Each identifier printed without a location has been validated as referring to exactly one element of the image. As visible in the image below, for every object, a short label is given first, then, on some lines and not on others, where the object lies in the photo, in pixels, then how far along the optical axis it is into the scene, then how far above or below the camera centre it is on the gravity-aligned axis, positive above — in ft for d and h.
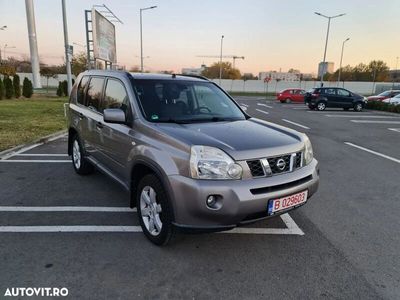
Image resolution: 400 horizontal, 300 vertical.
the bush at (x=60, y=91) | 98.27 -6.01
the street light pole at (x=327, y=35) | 131.23 +17.91
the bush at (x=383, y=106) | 70.64 -5.88
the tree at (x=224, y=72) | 318.04 +3.85
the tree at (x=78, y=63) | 150.58 +3.98
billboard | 67.00 +7.80
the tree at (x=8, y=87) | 78.90 -4.34
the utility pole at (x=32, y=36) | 100.71 +10.70
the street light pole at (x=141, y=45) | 138.30 +11.81
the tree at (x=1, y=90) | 75.93 -4.93
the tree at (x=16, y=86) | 82.65 -4.12
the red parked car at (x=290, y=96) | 110.73 -6.23
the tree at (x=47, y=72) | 152.51 -0.71
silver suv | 9.36 -2.56
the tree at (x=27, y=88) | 85.24 -4.68
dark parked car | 76.23 -4.74
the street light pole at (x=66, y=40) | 56.39 +5.41
